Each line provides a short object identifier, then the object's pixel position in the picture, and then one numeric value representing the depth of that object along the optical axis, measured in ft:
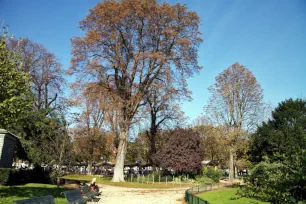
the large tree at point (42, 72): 111.04
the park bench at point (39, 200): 24.34
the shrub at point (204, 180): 96.17
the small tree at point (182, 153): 104.12
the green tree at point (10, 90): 36.29
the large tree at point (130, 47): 88.58
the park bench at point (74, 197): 34.37
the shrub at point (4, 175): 57.06
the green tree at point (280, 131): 49.75
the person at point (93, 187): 52.39
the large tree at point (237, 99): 112.68
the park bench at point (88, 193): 44.19
